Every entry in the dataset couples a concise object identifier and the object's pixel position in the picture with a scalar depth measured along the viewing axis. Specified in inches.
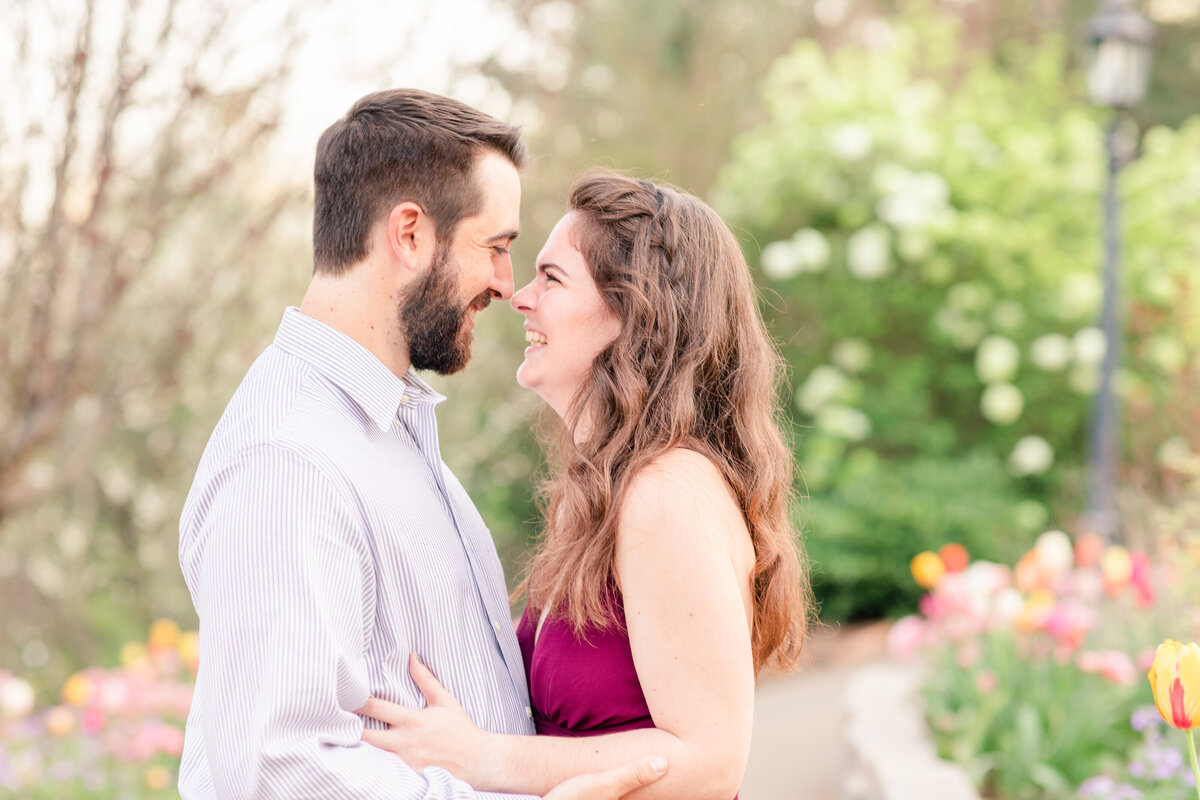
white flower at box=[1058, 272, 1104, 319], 293.6
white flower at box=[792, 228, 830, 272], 302.0
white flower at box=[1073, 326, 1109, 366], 289.0
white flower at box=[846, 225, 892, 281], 299.7
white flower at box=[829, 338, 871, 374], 302.0
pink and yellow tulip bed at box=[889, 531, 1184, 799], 142.1
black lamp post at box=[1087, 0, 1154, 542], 238.1
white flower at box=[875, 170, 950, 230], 295.7
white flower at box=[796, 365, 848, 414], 297.7
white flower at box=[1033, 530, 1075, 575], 169.9
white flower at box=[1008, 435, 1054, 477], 291.6
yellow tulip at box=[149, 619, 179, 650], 169.5
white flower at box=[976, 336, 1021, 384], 292.8
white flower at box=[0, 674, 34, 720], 157.2
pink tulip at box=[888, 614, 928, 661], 183.9
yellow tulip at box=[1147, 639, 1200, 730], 59.8
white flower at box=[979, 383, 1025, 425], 294.2
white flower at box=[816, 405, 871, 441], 292.7
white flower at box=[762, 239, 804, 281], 302.2
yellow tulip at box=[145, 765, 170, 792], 144.2
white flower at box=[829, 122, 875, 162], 302.8
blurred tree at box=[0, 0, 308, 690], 122.9
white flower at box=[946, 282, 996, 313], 300.8
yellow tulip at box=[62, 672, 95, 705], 156.3
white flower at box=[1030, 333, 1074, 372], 294.7
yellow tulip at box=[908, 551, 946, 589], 177.2
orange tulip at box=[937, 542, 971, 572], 185.9
